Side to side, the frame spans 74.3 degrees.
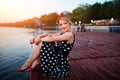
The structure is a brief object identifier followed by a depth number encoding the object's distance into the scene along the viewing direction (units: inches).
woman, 53.6
